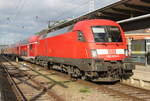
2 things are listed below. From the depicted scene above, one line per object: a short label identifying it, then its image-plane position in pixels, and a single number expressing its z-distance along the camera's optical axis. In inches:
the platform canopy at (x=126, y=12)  552.1
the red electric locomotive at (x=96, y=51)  431.5
